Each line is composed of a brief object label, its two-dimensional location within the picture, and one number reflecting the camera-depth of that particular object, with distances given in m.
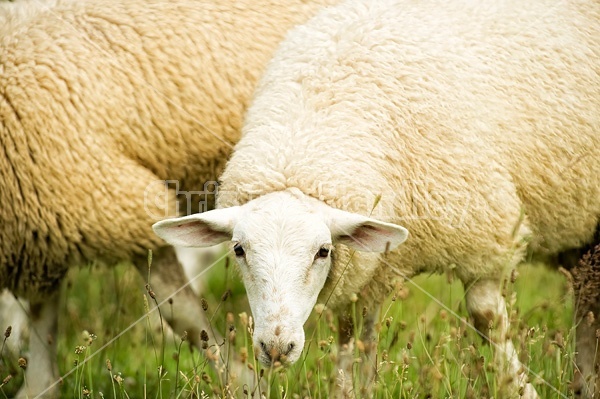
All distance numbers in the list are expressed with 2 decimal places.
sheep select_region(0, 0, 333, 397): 8.41
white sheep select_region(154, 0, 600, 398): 6.76
